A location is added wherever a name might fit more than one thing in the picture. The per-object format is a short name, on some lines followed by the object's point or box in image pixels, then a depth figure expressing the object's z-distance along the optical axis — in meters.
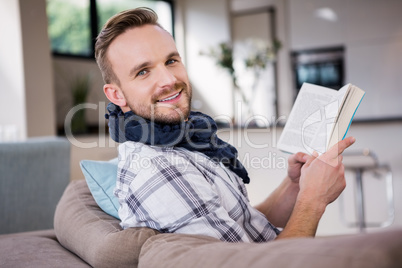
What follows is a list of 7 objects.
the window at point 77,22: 4.47
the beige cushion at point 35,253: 1.12
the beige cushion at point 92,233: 0.96
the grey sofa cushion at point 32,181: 2.19
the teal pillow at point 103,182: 1.28
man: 0.99
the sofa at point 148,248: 0.57
